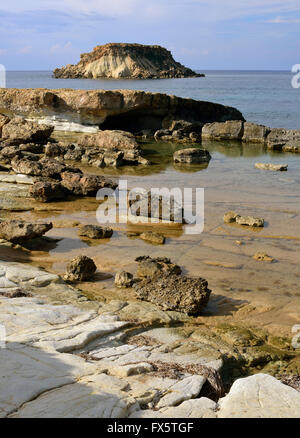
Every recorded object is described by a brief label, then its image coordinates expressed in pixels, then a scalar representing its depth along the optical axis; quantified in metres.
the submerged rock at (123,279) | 7.73
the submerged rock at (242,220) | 11.25
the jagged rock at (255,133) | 25.88
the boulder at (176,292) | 6.86
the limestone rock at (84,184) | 13.86
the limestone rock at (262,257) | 9.10
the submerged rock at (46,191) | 13.04
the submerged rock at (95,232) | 10.19
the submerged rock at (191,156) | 19.64
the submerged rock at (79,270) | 8.01
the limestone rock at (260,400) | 4.02
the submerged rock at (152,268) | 8.09
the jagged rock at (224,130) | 26.69
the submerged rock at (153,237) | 10.09
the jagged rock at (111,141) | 21.30
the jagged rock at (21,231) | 9.45
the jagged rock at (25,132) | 21.09
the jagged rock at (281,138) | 24.20
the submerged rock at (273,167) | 18.39
